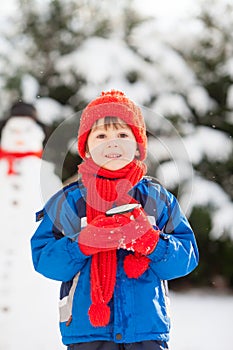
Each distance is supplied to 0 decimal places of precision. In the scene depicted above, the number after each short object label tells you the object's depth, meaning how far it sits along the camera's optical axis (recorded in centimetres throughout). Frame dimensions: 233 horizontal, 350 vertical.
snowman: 517
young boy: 263
